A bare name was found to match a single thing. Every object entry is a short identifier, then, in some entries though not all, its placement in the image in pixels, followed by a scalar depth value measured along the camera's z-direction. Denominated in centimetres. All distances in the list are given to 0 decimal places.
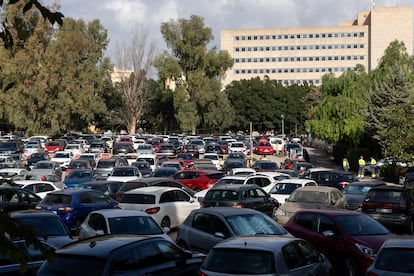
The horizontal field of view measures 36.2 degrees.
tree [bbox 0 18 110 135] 6819
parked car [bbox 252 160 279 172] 3796
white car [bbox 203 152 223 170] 4624
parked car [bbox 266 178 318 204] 2386
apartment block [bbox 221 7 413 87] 13375
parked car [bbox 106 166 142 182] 3106
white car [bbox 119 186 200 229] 1912
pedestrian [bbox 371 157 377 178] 4431
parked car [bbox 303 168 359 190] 2978
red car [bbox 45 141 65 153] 5672
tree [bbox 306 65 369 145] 5453
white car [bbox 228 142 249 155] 5866
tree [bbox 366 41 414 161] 2897
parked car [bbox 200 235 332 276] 888
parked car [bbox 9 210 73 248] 1366
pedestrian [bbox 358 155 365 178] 4325
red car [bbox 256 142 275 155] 6338
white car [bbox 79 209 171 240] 1396
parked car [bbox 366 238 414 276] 898
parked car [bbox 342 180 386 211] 2360
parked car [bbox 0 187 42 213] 1952
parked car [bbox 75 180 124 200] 2514
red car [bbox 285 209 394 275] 1291
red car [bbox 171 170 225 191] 3025
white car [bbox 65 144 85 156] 5138
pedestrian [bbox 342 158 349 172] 4456
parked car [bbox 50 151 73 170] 4484
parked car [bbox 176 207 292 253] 1330
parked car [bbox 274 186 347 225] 1923
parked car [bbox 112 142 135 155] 5334
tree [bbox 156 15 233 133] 8556
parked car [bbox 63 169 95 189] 3028
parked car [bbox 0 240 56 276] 998
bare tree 9112
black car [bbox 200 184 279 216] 1978
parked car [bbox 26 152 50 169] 4481
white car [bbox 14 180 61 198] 2466
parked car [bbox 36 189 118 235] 1923
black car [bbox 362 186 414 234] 1978
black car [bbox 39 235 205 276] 838
